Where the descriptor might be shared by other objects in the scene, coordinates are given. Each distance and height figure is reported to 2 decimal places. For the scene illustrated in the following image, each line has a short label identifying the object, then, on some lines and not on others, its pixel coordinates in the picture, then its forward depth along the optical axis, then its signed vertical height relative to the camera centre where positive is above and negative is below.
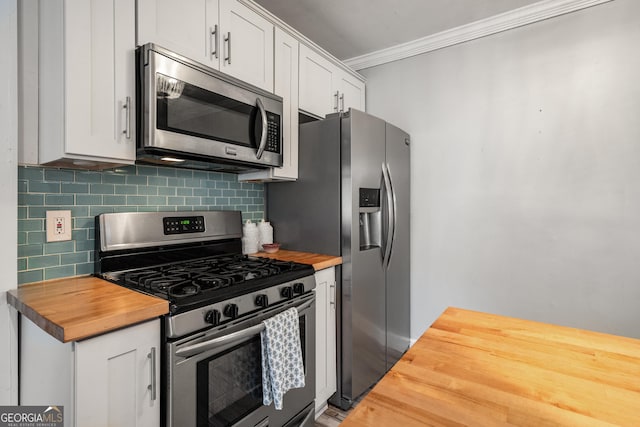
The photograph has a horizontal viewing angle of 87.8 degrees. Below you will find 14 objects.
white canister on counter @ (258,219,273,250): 2.33 -0.15
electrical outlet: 1.43 -0.06
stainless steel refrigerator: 2.06 -0.08
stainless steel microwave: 1.38 +0.46
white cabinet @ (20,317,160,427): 0.97 -0.52
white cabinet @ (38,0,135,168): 1.22 +0.50
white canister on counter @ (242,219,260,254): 2.23 -0.18
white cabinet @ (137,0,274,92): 1.45 +0.88
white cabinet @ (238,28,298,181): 2.06 +0.70
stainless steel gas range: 1.19 -0.38
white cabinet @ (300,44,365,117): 2.28 +0.96
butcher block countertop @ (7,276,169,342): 0.95 -0.31
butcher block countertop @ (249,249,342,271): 1.92 -0.29
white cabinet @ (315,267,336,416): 1.92 -0.74
